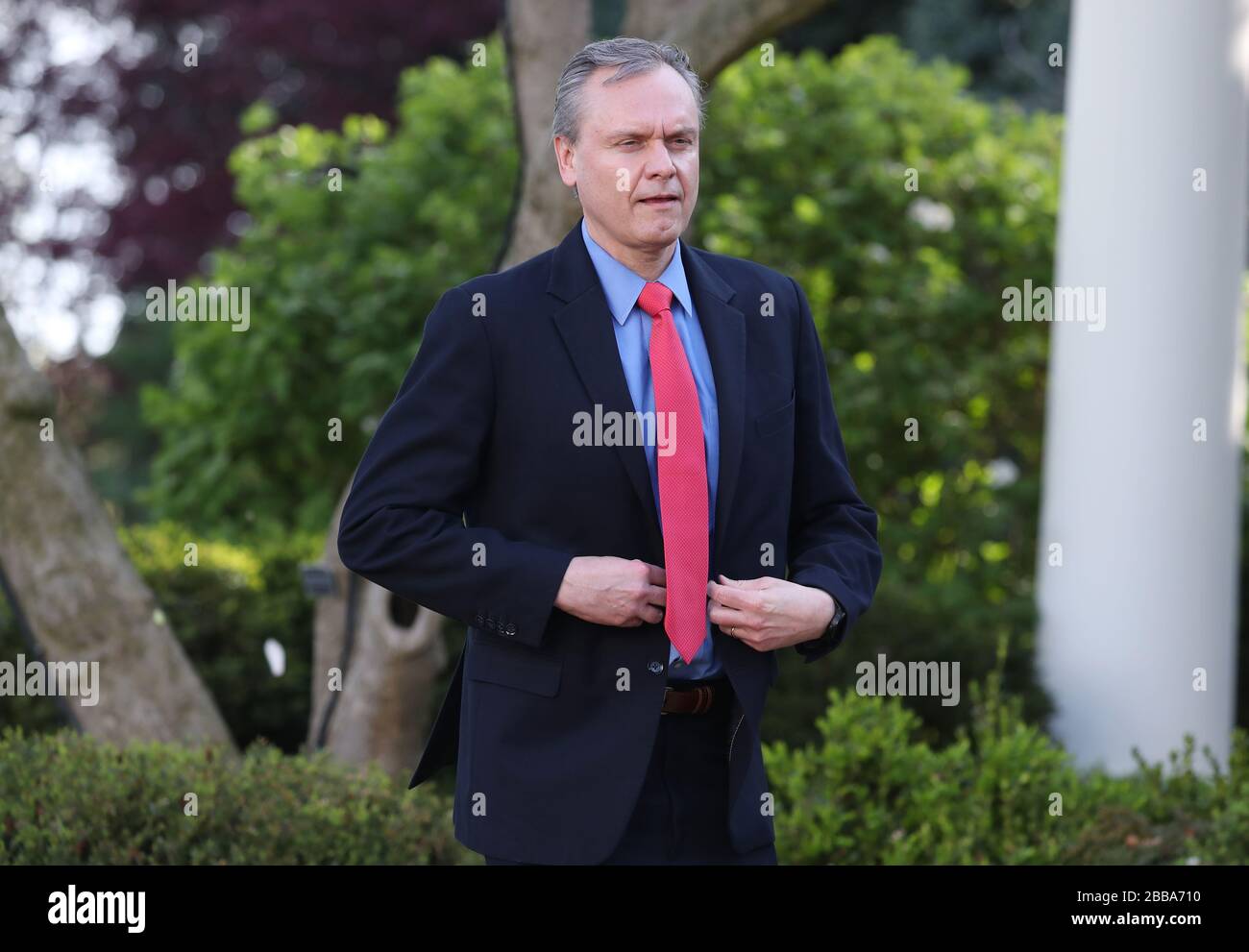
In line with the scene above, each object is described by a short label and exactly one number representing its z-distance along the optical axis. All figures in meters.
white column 12.42
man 4.98
